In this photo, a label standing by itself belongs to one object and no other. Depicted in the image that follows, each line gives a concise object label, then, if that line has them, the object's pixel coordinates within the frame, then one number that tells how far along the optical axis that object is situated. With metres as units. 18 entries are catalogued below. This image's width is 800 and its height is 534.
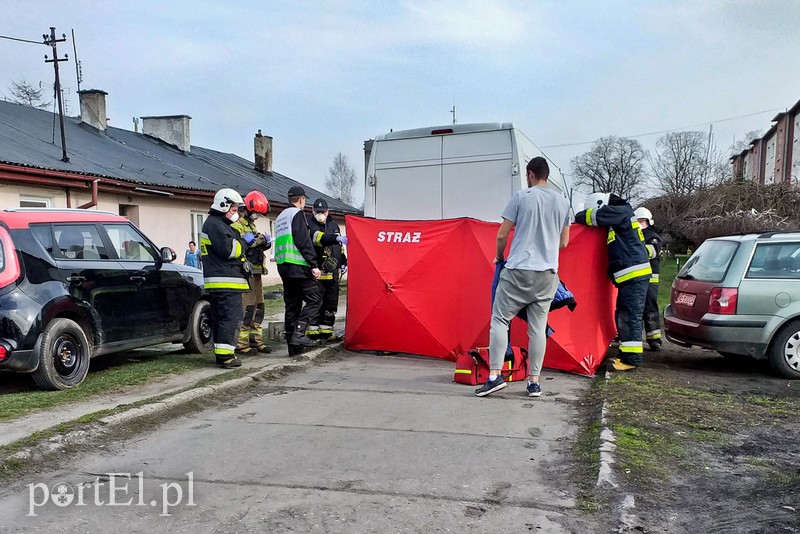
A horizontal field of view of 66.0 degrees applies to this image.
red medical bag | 6.16
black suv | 5.61
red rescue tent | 6.66
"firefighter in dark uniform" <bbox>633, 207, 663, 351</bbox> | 8.20
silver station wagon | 6.50
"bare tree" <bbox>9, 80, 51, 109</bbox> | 32.96
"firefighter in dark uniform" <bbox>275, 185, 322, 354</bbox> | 7.59
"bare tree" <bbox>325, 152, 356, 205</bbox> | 72.62
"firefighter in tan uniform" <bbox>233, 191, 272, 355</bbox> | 7.83
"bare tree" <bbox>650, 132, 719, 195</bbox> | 58.81
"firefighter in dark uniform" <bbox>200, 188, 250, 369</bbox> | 6.94
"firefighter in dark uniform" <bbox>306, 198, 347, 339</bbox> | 7.86
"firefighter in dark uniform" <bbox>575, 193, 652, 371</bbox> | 6.59
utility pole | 15.39
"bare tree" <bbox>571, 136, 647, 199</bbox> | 65.31
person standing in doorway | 17.11
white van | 8.28
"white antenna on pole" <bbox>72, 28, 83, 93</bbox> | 24.27
